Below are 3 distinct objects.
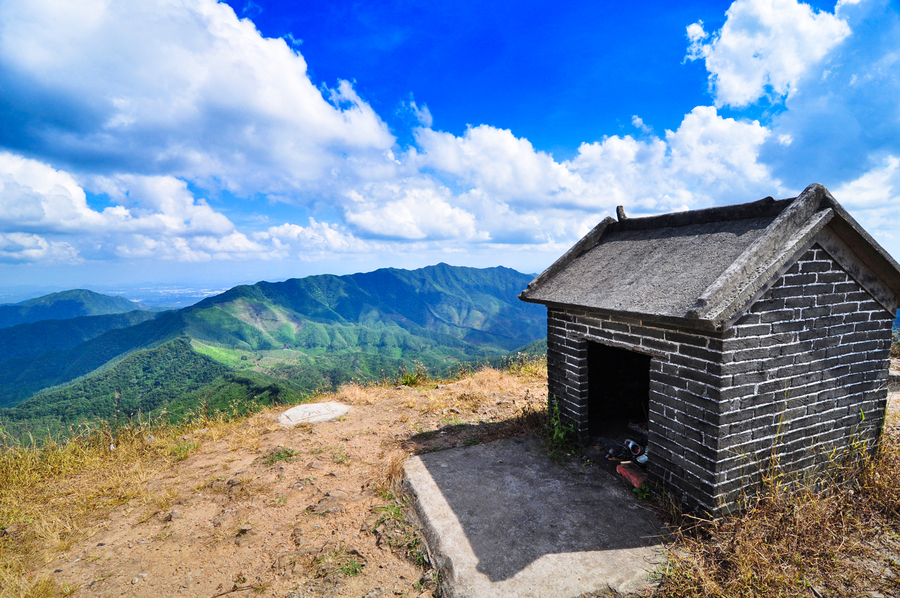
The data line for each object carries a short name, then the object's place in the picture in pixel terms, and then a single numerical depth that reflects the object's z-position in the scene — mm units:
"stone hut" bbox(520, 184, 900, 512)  3572
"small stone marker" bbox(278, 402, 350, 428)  7434
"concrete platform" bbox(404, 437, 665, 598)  3250
